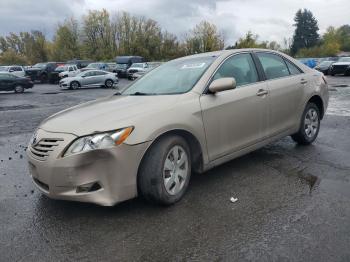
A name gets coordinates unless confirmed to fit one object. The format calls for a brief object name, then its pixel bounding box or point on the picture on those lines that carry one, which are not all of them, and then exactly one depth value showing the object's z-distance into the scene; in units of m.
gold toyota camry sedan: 3.08
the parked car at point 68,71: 30.53
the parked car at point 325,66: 30.85
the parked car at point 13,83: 21.92
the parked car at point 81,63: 42.14
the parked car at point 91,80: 24.31
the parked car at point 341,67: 27.90
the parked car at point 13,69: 33.81
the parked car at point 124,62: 37.31
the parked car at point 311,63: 35.65
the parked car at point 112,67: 37.99
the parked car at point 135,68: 34.00
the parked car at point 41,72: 32.91
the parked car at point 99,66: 36.91
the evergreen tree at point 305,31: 84.38
